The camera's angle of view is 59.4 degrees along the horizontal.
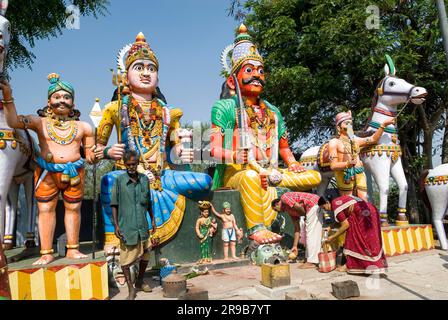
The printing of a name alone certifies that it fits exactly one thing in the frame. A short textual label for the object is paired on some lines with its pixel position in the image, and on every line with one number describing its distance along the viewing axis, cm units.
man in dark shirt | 372
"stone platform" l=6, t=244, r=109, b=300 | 364
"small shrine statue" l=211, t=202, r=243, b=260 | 534
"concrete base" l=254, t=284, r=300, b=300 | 378
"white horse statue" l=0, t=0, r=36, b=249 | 409
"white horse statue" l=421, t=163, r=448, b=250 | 618
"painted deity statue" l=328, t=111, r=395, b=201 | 567
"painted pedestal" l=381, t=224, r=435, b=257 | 600
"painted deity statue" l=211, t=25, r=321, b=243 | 543
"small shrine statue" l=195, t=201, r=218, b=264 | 519
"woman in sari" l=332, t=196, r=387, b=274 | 465
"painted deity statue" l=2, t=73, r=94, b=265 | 414
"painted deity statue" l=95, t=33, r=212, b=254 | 496
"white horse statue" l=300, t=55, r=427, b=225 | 635
